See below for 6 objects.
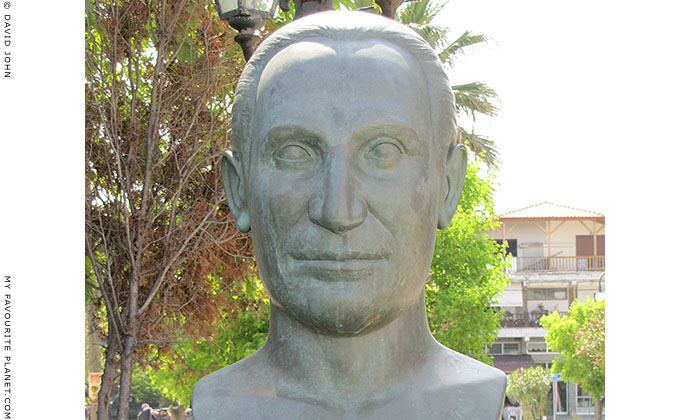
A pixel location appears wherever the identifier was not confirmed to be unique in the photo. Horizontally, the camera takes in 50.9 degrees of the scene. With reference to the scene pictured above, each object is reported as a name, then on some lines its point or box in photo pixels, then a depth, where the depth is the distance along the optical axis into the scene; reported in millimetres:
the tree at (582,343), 19359
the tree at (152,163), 7703
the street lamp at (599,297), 17766
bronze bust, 2227
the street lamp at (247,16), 4422
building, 31312
